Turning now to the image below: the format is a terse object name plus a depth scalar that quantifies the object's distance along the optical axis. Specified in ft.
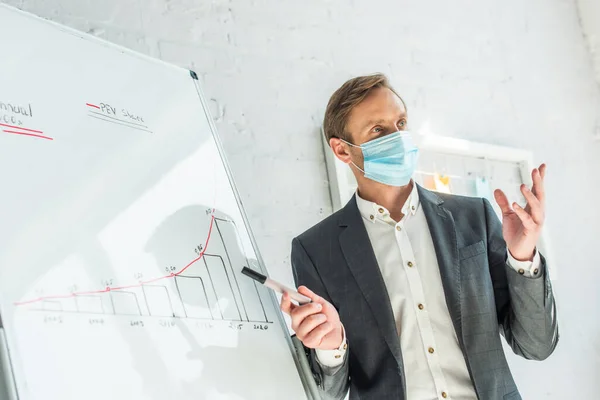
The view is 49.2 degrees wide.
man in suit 3.87
